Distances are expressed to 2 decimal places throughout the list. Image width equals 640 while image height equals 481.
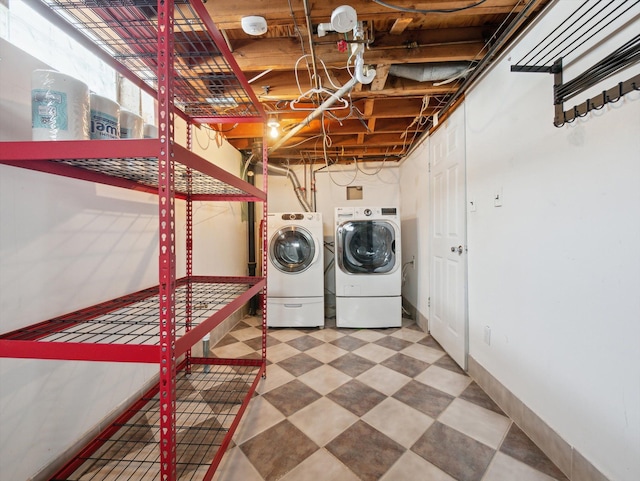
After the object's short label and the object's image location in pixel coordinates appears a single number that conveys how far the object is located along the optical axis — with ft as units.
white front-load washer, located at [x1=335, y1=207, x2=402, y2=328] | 9.35
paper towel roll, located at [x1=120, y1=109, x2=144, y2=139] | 3.24
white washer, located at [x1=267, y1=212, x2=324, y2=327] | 9.49
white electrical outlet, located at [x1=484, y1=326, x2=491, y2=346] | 5.43
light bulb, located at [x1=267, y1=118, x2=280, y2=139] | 7.62
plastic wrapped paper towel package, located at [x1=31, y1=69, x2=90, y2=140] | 2.40
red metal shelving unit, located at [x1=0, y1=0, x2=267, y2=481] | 2.20
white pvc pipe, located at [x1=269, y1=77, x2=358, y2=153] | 5.82
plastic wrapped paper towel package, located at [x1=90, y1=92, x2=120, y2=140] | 2.72
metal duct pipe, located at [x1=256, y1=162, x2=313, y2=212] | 12.68
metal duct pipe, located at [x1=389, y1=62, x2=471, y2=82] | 5.80
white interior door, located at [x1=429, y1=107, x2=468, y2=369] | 6.46
